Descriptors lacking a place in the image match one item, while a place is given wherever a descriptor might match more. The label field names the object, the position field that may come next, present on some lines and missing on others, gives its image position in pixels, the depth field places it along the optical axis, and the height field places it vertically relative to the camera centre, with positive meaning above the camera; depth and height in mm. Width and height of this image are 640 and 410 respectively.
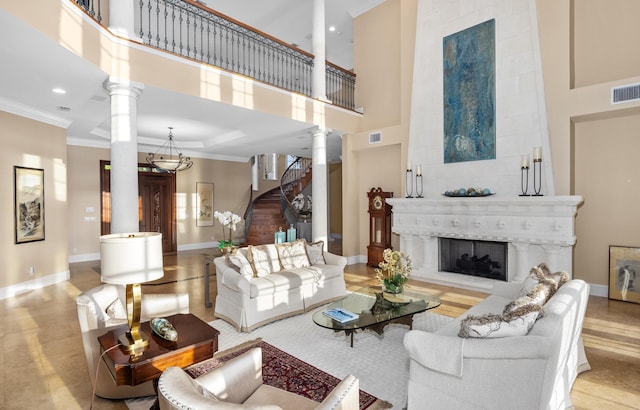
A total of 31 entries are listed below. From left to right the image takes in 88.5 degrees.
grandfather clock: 7852 -510
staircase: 10422 -544
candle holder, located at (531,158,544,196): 5633 +419
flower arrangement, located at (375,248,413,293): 3938 -835
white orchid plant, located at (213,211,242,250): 4985 -230
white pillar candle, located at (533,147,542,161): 5461 +805
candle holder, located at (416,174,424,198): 7223 +384
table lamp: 2119 -398
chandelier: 8959 +1627
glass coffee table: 3232 -1148
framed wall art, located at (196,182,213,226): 10797 +58
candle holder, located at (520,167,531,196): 5754 +379
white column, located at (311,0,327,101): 7305 +3458
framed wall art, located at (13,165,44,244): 5840 +84
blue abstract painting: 6281 +2173
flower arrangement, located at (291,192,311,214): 11759 +62
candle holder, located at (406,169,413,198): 7371 +438
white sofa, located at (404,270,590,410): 1931 -1037
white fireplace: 5289 -474
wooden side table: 2029 -969
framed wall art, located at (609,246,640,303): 5094 -1141
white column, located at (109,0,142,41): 4547 +2647
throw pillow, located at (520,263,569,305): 2688 -741
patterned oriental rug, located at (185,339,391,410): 2717 -1574
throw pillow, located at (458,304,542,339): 2125 -800
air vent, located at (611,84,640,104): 4879 +1626
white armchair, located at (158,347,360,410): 1330 -914
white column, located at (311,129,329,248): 7660 +367
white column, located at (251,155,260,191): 14061 +1350
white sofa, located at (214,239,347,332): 4102 -1044
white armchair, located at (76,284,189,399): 2629 -987
